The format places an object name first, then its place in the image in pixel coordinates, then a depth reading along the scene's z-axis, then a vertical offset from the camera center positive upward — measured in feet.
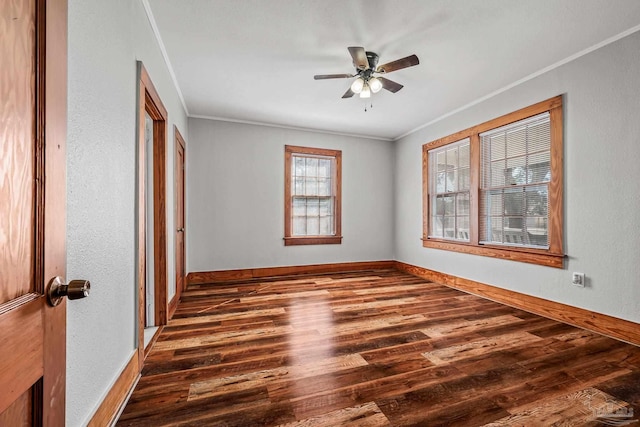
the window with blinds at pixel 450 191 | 13.99 +1.31
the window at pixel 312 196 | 16.72 +1.25
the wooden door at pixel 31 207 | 1.84 +0.07
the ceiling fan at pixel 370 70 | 8.17 +4.50
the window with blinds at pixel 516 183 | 10.51 +1.32
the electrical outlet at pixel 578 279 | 9.23 -2.03
